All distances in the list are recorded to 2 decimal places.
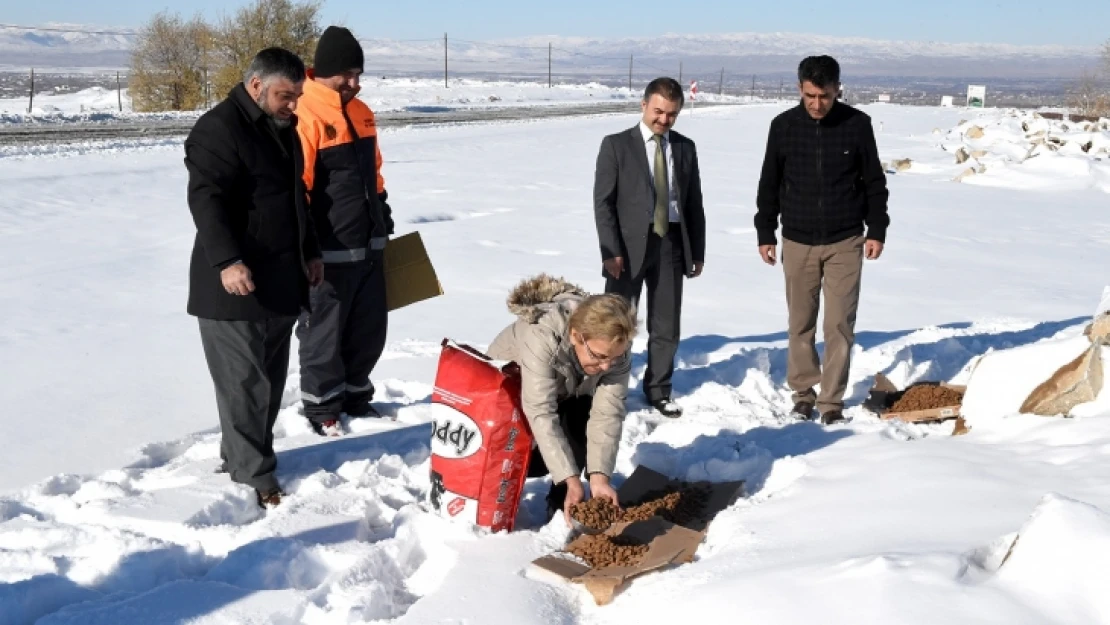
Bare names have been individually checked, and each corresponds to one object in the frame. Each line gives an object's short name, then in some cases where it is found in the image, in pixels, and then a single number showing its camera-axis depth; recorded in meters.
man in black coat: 3.92
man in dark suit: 5.37
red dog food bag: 3.79
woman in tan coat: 3.55
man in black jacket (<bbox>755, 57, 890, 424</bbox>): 5.23
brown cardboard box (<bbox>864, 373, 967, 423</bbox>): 5.14
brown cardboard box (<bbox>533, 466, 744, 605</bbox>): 3.30
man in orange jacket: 4.77
